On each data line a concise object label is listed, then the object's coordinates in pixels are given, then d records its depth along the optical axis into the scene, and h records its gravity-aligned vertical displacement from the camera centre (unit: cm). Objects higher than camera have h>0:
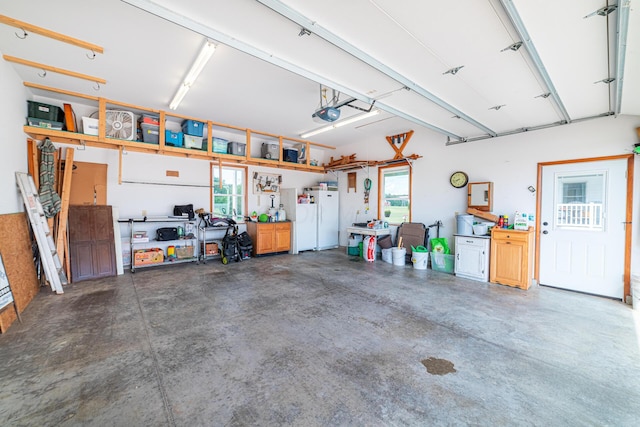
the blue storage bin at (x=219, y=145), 596 +143
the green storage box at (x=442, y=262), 535 -115
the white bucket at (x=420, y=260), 555 -113
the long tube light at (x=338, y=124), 476 +174
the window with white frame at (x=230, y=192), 667 +38
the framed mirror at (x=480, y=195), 514 +22
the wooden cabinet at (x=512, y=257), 434 -87
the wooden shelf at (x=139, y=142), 438 +121
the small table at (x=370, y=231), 640 -61
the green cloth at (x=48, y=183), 428 +40
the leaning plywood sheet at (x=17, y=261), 312 -72
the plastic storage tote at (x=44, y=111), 424 +159
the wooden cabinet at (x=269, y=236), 676 -79
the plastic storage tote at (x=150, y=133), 509 +144
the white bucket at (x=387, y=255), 616 -116
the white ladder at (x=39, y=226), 386 -29
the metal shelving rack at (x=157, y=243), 530 -78
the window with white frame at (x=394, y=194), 661 +34
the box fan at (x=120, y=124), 479 +153
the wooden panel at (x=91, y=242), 464 -65
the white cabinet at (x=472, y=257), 474 -94
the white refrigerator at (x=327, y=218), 773 -35
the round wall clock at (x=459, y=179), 553 +59
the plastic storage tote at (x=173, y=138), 538 +143
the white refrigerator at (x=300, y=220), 730 -38
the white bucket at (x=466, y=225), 507 -36
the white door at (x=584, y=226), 395 -32
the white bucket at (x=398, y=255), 589 -109
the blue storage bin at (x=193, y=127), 559 +171
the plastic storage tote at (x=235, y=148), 621 +140
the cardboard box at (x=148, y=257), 541 -105
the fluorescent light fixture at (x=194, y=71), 295 +181
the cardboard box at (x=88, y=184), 490 +44
